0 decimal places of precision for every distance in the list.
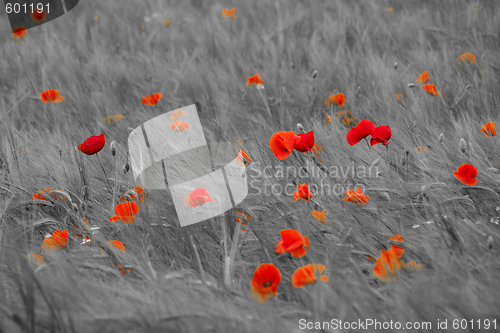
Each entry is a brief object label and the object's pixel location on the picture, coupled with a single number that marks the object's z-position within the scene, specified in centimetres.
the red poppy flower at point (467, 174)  719
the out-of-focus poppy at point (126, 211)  722
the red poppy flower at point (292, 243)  706
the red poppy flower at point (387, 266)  701
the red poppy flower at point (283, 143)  730
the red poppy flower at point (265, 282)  702
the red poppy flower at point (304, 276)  701
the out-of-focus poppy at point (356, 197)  721
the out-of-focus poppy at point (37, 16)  1415
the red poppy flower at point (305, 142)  730
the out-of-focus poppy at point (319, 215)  720
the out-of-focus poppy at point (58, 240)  721
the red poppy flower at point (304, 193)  722
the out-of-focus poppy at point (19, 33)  1276
